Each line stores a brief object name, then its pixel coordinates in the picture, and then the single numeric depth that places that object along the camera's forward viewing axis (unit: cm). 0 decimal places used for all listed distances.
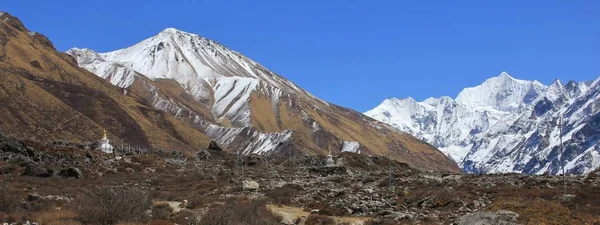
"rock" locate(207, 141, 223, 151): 10344
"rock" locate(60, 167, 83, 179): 5122
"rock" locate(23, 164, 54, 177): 5006
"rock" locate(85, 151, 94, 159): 6669
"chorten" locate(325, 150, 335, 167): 7343
